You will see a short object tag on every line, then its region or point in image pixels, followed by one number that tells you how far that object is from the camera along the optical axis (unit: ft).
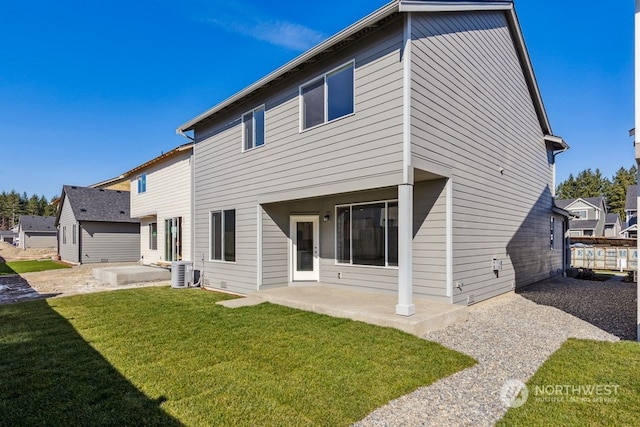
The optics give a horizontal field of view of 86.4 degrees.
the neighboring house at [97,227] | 67.77
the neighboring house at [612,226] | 134.00
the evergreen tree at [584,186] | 188.14
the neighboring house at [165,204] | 43.80
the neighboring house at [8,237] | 178.81
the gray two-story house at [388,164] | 21.29
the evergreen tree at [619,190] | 160.97
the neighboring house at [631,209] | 114.73
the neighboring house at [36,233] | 131.34
